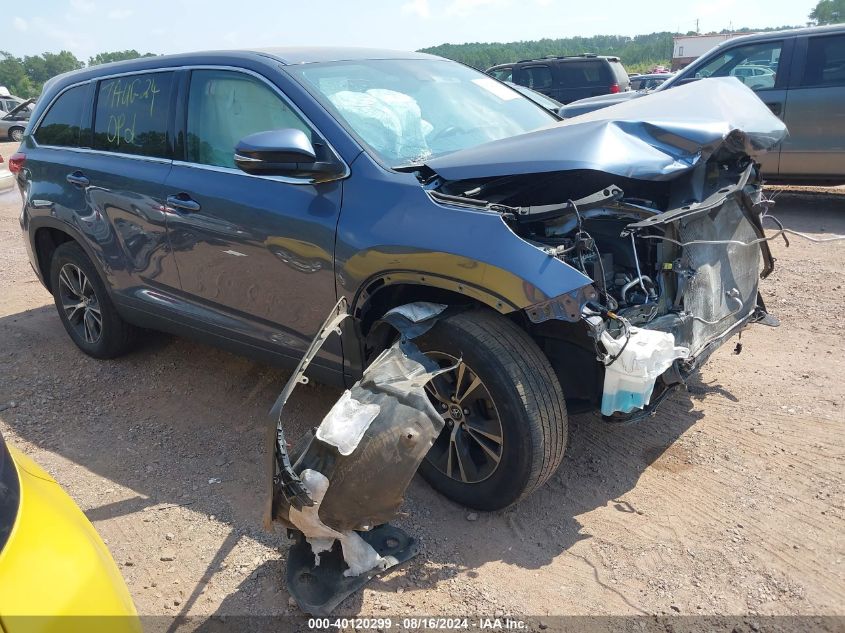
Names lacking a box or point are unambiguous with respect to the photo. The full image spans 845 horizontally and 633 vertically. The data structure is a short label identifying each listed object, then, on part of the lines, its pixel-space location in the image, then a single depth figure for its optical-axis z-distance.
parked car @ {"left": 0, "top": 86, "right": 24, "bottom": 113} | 24.45
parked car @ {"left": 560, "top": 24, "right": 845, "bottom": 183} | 7.37
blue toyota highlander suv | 2.75
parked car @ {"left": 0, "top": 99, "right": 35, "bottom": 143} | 22.02
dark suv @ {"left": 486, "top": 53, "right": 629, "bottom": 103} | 14.10
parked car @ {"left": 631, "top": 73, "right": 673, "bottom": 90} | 18.14
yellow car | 1.44
